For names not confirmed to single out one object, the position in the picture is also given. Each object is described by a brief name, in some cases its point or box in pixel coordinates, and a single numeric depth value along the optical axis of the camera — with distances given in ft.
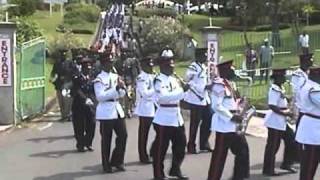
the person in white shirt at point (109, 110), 36.86
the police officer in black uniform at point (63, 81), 56.39
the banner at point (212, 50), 59.00
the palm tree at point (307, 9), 139.54
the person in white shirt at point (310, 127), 29.60
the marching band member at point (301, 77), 30.89
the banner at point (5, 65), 55.93
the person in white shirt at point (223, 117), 31.37
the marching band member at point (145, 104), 38.60
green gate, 59.21
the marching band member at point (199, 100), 42.60
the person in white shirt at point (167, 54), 34.76
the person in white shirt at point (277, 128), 35.81
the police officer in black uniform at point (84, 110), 44.57
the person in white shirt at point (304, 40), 100.83
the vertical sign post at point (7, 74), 55.67
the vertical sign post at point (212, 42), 59.26
